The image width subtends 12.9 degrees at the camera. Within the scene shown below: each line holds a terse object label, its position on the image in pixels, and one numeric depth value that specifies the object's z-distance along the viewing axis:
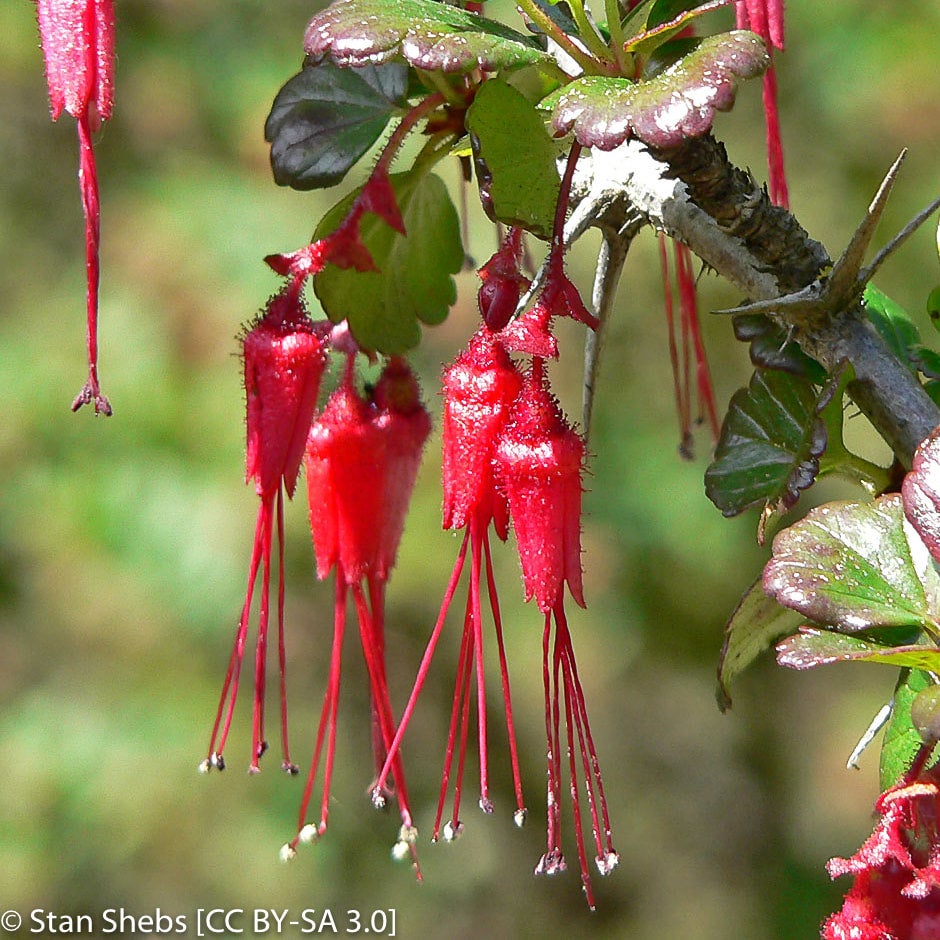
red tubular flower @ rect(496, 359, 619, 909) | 0.25
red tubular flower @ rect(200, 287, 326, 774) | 0.25
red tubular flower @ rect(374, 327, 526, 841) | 0.25
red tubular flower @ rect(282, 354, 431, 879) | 0.26
